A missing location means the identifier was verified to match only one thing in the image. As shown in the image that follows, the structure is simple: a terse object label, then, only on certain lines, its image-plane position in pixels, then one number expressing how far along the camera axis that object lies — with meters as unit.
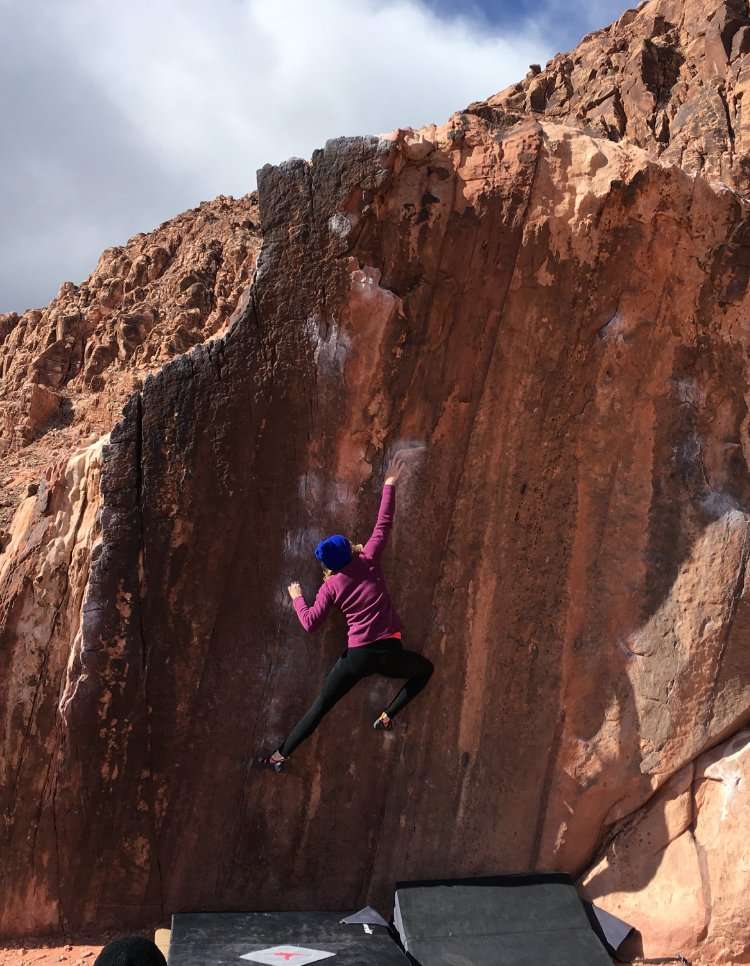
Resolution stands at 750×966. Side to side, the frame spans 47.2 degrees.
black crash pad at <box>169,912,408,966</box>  3.82
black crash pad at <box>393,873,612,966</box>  4.03
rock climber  4.19
